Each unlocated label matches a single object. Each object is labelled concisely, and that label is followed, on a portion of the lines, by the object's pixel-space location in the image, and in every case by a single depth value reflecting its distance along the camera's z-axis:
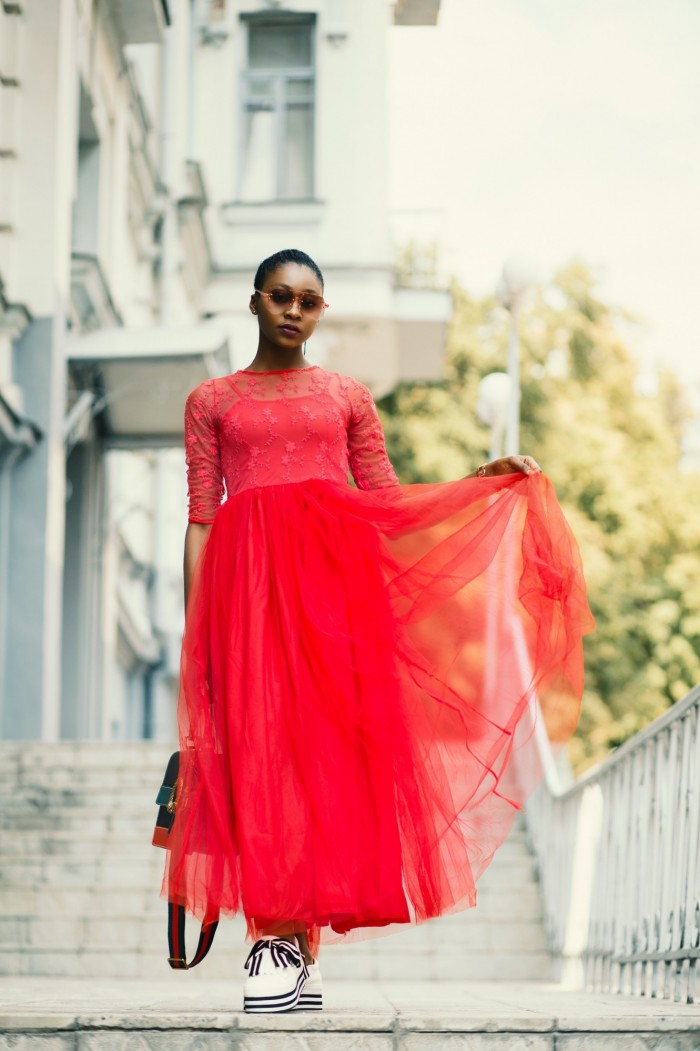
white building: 13.30
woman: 4.23
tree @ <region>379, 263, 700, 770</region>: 25.81
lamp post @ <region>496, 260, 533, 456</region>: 12.21
